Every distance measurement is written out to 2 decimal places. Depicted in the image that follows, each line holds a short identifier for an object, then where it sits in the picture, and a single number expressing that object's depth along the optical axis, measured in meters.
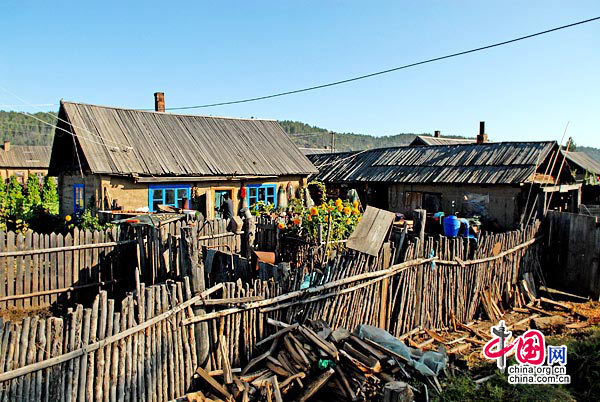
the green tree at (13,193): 25.95
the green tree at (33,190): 33.88
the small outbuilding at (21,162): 46.94
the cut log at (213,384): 5.13
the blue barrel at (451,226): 11.54
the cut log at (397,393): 4.46
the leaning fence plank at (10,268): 8.26
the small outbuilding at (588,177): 22.90
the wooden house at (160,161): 15.62
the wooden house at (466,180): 15.71
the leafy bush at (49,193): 33.81
